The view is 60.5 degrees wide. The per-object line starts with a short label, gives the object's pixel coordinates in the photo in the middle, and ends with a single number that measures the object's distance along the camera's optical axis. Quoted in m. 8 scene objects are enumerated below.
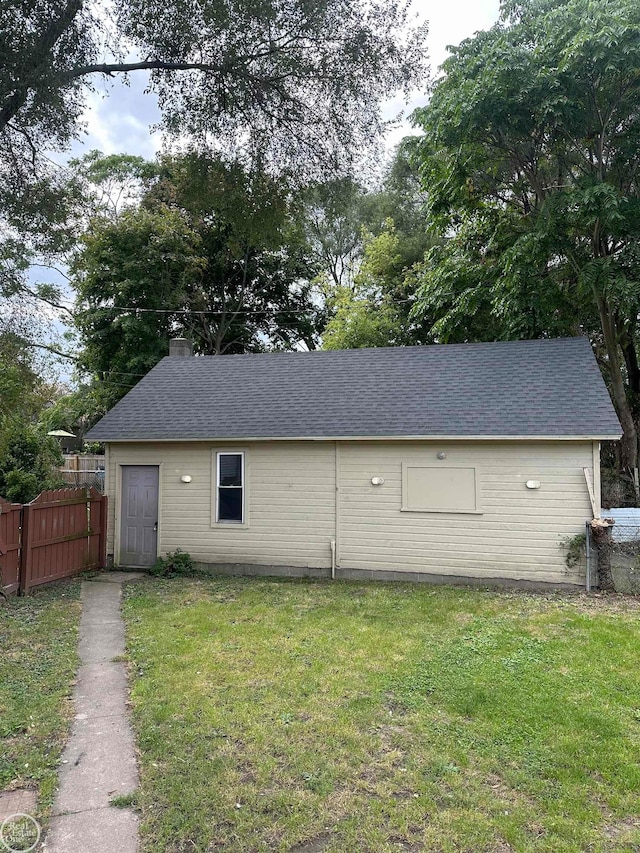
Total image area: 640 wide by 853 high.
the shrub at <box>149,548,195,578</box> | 9.88
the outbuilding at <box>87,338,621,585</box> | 8.73
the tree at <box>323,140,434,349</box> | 18.97
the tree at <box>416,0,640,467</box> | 10.23
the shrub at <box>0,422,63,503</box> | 12.99
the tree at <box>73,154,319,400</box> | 20.84
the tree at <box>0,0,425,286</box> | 5.79
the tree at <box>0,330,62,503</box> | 8.74
